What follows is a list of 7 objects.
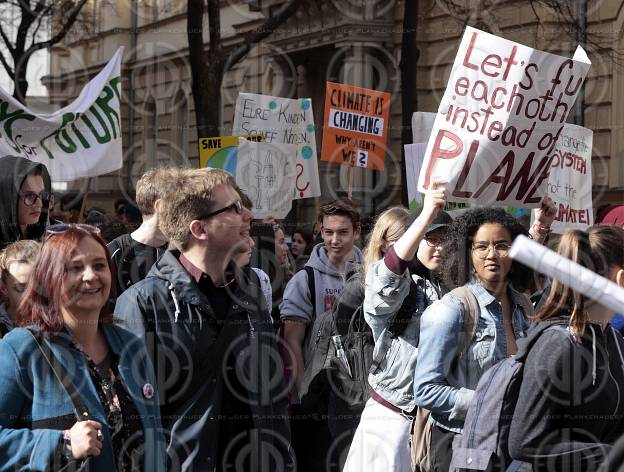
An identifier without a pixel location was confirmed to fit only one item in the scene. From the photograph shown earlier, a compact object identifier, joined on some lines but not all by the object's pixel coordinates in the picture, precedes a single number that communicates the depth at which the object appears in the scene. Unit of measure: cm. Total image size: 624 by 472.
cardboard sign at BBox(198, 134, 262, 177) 998
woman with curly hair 412
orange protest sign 1112
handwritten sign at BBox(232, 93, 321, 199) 1143
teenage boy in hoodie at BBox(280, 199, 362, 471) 653
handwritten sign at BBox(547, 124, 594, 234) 839
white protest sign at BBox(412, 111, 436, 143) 955
